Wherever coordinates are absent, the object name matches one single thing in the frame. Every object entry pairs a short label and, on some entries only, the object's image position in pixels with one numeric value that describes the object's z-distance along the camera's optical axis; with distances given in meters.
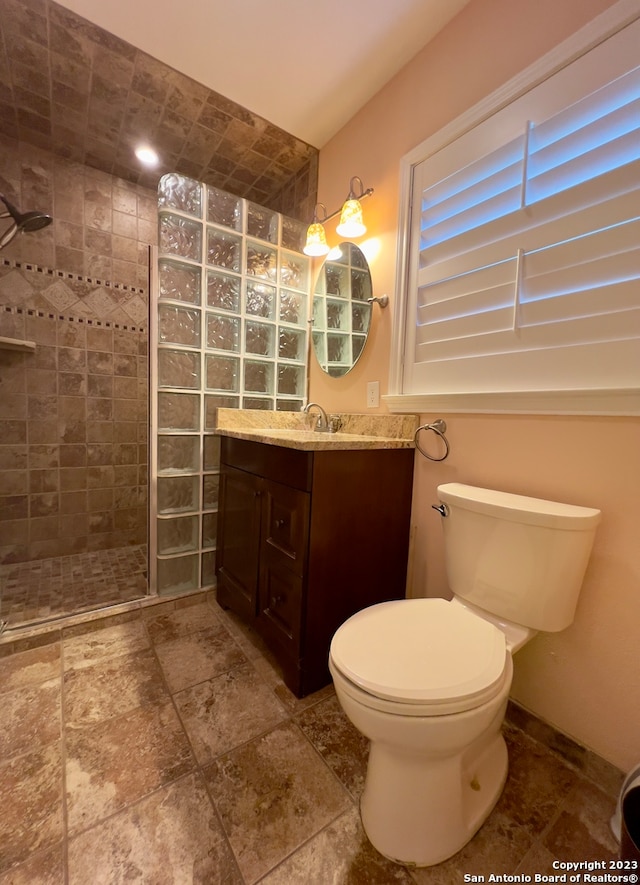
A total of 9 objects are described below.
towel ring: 1.26
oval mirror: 1.62
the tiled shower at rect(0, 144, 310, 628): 1.59
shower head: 1.42
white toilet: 0.66
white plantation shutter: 0.88
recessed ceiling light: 1.81
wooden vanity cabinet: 1.10
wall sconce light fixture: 1.50
